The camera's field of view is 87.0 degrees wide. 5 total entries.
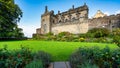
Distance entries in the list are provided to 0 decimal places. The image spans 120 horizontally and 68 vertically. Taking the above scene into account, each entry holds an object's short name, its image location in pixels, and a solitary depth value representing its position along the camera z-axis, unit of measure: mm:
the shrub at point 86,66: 1822
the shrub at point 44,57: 2399
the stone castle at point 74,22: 12984
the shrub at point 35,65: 1846
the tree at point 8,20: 11145
